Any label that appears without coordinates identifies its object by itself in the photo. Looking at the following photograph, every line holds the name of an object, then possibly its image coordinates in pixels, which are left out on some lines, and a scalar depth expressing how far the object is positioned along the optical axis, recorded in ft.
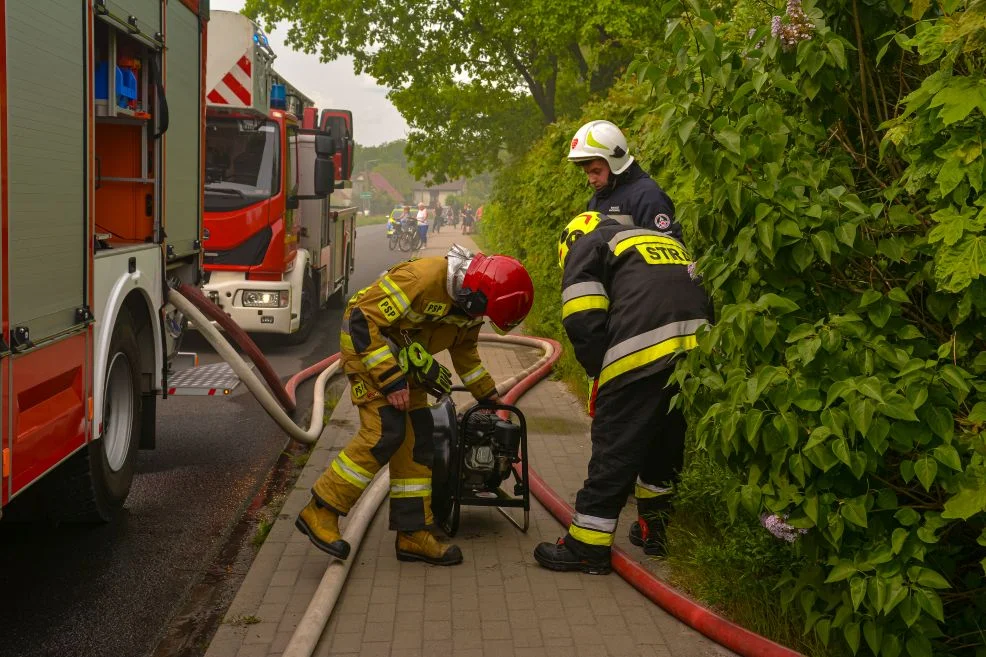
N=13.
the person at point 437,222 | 222.89
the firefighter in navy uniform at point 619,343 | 16.05
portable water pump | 17.89
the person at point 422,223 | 125.59
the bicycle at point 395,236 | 120.67
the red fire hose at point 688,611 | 13.28
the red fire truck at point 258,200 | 37.86
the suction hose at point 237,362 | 22.77
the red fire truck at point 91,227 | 13.47
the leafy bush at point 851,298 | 10.28
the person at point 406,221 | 121.19
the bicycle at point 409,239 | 120.26
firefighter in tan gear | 15.98
